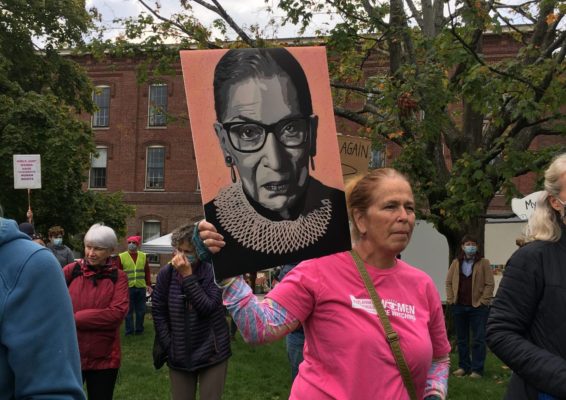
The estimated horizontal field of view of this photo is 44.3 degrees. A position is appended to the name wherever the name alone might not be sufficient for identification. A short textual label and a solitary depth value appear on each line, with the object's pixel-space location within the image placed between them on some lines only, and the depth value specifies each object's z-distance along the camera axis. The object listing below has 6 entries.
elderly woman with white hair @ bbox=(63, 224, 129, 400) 4.81
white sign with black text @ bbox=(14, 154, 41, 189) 11.27
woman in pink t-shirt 2.49
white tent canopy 24.17
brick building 36.88
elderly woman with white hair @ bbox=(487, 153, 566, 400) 2.50
